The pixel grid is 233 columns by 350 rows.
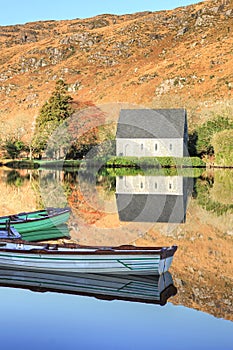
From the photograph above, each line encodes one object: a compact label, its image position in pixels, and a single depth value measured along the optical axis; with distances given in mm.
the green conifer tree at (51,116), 67000
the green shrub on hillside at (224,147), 55469
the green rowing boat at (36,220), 18375
